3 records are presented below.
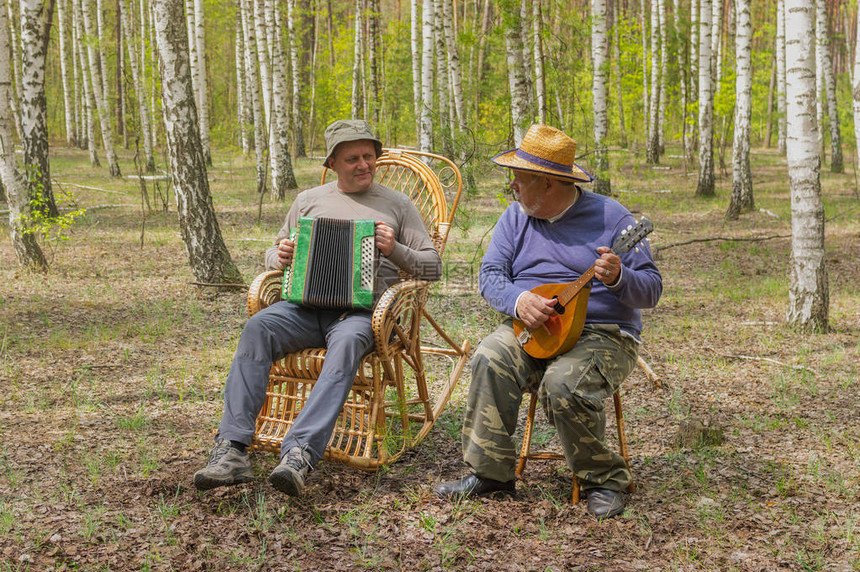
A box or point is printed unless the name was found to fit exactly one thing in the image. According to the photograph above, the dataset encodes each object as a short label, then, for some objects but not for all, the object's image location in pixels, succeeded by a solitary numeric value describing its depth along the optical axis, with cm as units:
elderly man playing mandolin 322
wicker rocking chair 370
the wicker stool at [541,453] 346
